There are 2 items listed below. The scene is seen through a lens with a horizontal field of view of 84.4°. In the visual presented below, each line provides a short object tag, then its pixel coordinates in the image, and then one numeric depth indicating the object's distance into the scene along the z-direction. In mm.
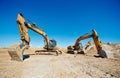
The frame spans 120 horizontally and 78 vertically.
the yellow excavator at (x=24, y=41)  5823
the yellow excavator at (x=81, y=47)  8399
